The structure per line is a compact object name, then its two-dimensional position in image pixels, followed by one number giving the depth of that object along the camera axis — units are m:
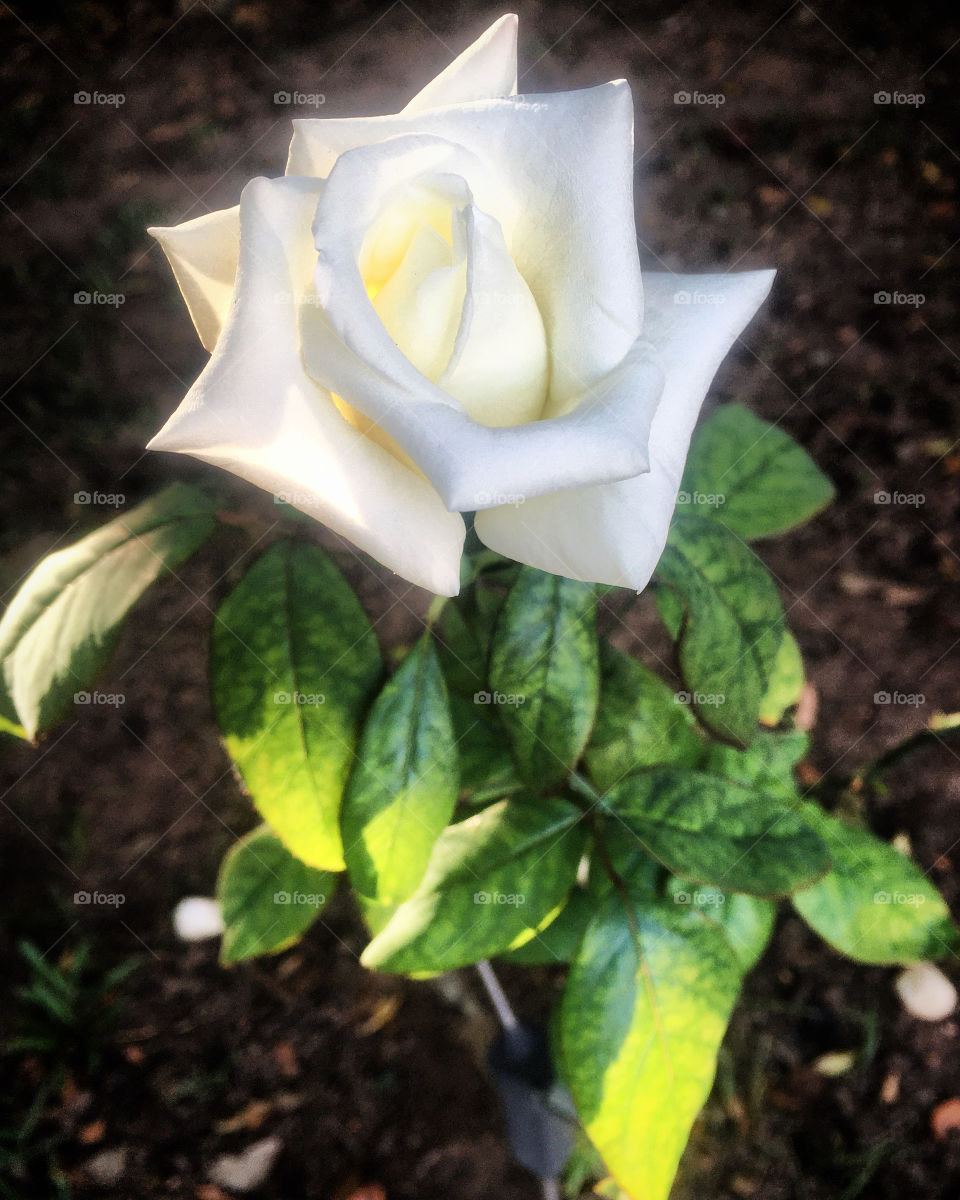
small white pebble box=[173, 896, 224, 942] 0.43
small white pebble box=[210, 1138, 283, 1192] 0.40
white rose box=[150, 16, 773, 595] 0.15
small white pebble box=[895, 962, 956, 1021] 0.41
